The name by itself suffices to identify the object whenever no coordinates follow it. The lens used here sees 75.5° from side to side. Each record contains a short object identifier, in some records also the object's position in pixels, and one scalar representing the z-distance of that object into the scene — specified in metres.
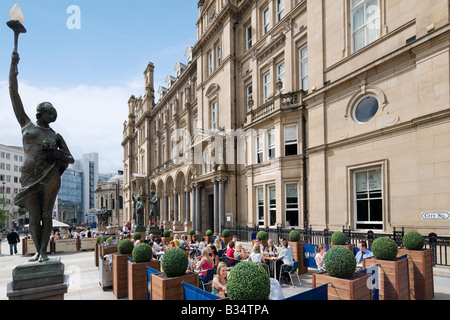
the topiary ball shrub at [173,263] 5.82
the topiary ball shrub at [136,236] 15.22
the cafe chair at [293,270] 9.56
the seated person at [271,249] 11.45
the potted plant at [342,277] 5.20
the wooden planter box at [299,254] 11.24
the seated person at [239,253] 10.49
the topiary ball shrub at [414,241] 7.79
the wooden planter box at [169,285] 5.51
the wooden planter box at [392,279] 6.64
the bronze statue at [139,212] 25.67
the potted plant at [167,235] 18.12
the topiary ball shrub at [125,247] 8.95
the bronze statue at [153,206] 26.22
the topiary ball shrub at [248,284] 3.93
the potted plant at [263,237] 14.60
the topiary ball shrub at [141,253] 7.66
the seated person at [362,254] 8.89
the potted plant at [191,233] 19.04
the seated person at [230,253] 10.49
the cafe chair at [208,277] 8.18
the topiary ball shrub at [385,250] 6.81
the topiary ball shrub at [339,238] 10.50
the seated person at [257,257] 9.16
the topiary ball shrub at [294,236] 11.57
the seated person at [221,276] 6.39
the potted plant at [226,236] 17.08
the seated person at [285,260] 9.69
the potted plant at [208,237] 17.21
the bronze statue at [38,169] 4.74
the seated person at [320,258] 9.48
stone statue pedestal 4.36
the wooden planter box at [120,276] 8.63
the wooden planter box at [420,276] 7.39
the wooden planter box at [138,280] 7.50
